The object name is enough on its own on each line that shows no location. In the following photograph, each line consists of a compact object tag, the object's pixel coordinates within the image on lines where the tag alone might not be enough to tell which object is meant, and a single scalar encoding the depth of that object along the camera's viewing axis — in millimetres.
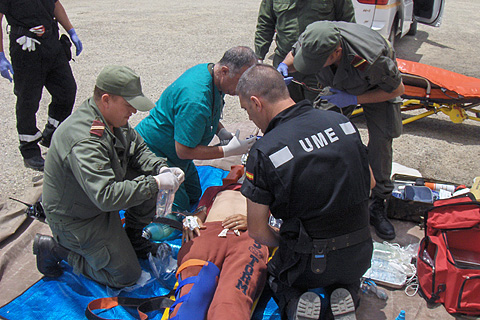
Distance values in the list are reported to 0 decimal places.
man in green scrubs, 2965
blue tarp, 2543
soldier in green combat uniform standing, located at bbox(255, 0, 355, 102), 4074
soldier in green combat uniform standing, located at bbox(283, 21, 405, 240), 2900
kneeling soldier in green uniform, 2291
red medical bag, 2486
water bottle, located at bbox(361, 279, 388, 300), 2678
